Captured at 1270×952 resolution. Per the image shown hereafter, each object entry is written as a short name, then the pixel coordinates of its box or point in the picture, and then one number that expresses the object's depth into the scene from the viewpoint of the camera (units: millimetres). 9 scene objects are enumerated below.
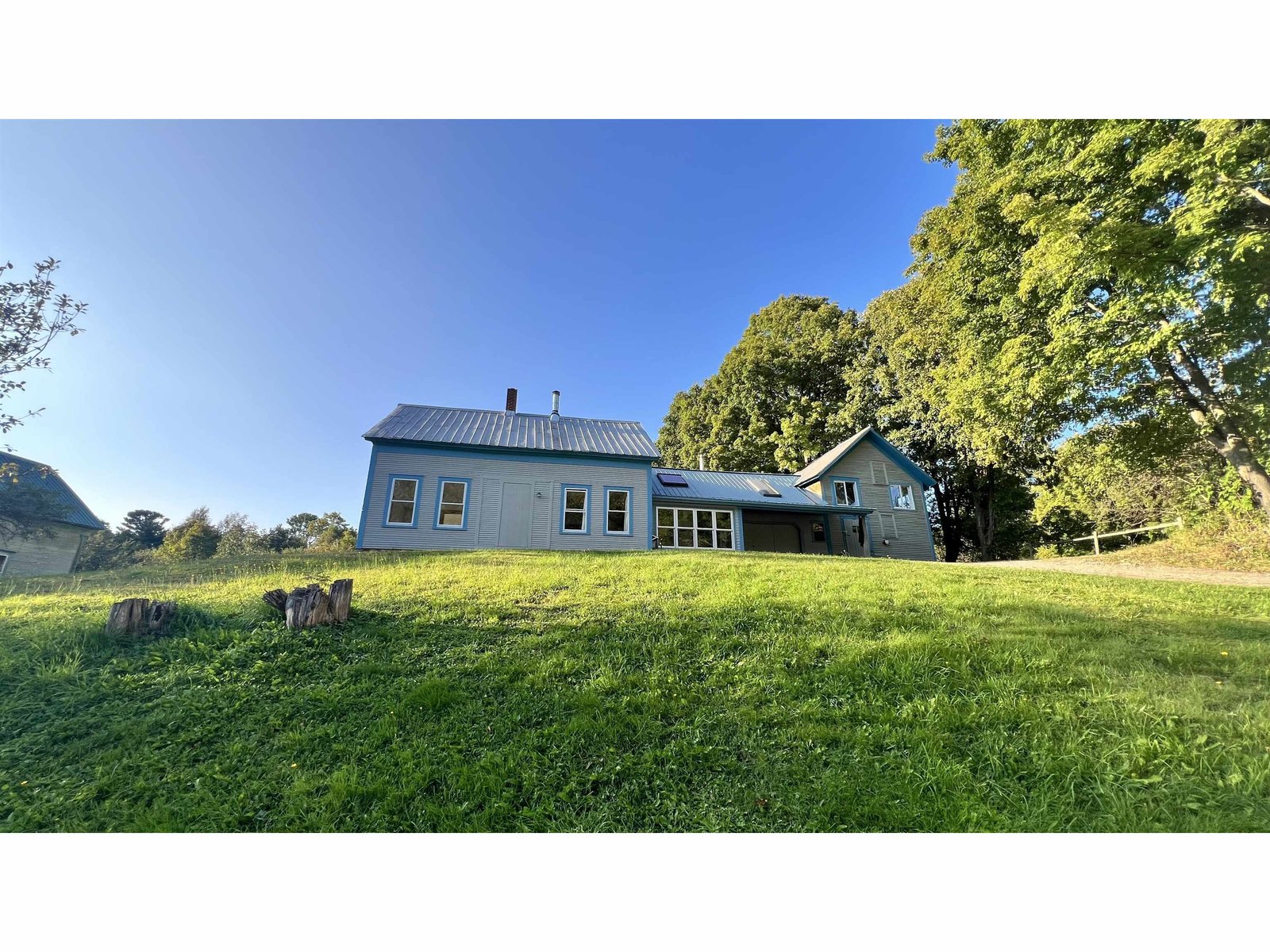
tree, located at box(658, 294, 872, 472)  25984
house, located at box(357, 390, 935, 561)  13125
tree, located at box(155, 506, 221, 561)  28438
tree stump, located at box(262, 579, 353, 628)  5051
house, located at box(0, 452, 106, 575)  12695
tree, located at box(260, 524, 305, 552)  35812
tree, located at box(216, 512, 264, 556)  31703
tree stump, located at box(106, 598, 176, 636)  4746
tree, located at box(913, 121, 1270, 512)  7746
